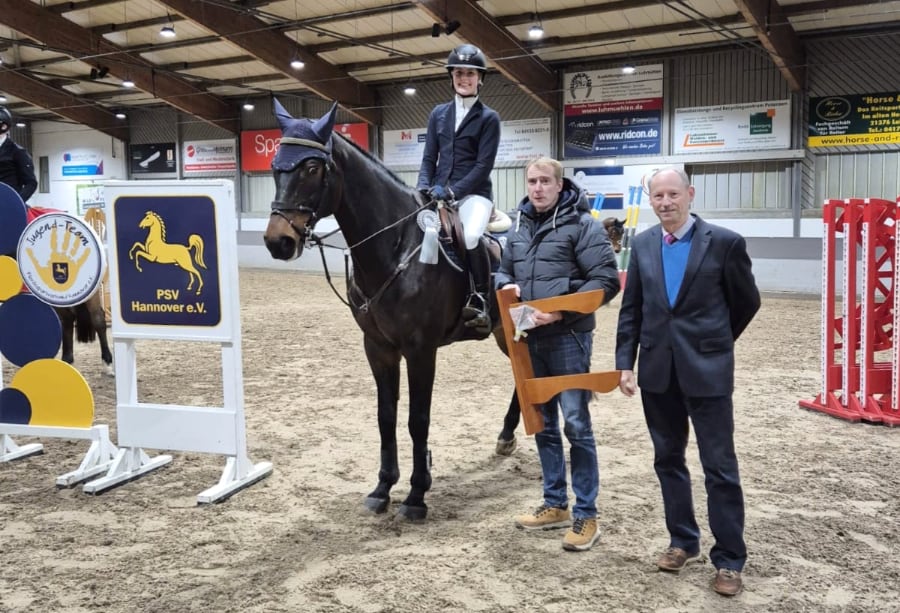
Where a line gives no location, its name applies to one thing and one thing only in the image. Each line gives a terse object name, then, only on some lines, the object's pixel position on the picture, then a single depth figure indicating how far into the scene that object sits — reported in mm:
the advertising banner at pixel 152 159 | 23969
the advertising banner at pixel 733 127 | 15109
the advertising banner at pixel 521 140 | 17828
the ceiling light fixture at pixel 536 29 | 13914
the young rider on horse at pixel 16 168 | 5516
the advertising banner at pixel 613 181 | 16609
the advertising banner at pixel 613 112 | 16422
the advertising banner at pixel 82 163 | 25109
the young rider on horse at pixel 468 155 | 3885
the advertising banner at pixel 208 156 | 22688
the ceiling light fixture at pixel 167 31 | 15141
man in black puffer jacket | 3059
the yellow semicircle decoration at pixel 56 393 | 4227
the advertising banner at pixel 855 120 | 14086
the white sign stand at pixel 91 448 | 4098
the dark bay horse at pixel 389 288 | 3588
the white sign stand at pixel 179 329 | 3861
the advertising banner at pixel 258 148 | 21703
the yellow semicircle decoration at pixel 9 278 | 4285
